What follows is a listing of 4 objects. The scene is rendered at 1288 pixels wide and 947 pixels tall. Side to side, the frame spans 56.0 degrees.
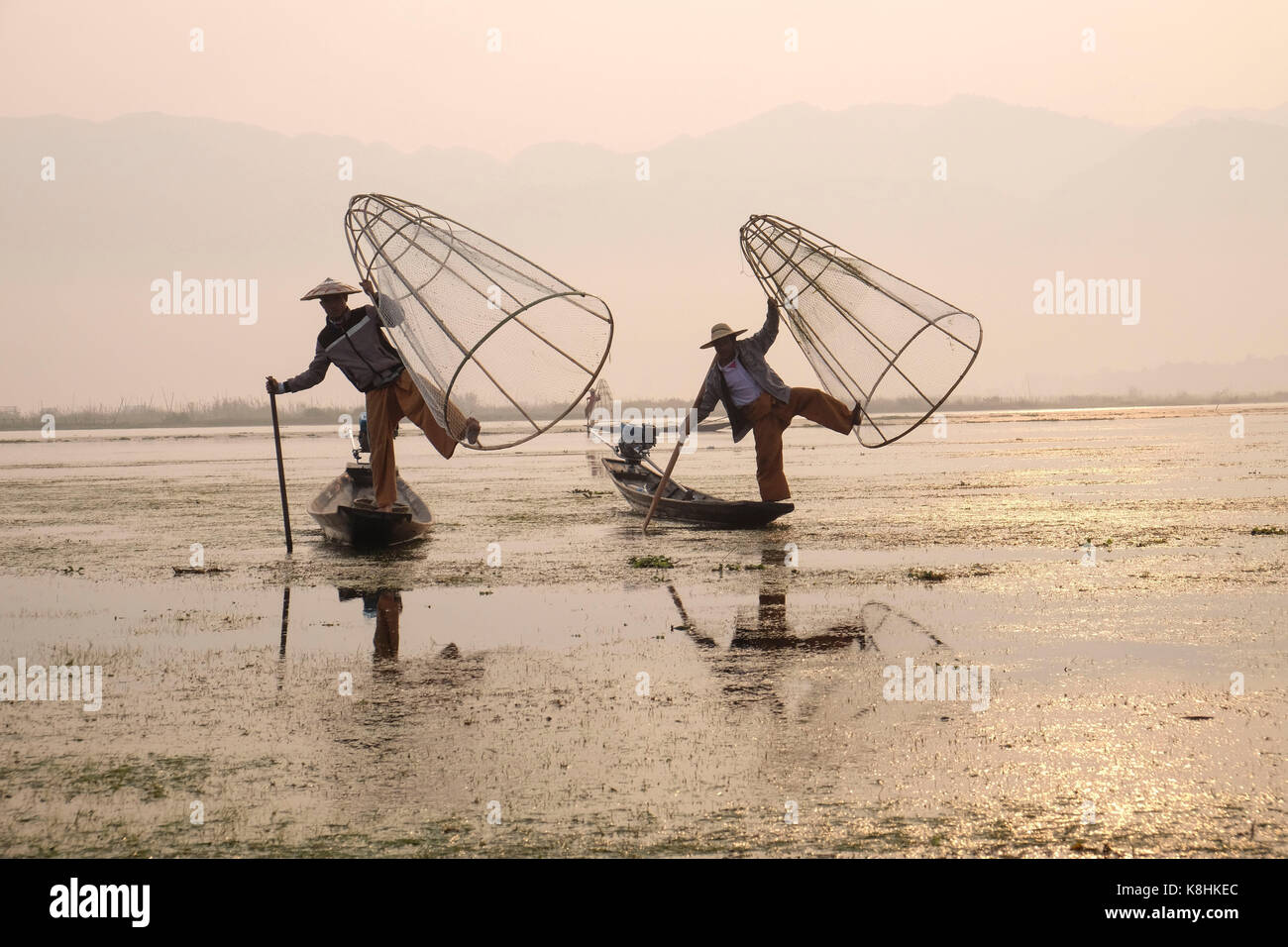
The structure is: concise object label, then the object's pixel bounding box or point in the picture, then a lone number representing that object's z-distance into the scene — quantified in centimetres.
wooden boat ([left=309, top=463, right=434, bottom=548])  1307
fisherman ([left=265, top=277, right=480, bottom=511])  1235
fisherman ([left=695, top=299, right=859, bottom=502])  1382
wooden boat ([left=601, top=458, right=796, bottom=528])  1402
